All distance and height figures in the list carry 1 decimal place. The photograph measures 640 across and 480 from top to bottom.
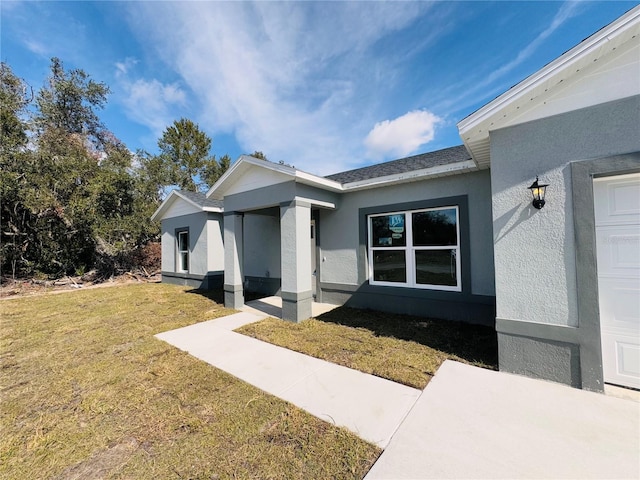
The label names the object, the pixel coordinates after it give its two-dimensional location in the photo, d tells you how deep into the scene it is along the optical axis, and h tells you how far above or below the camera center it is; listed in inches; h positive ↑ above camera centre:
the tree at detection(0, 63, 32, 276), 452.6 +117.6
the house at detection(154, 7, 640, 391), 128.3 +14.5
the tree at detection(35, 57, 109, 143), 797.9 +489.1
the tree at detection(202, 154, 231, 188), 1034.7 +305.2
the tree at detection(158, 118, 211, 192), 977.5 +368.9
